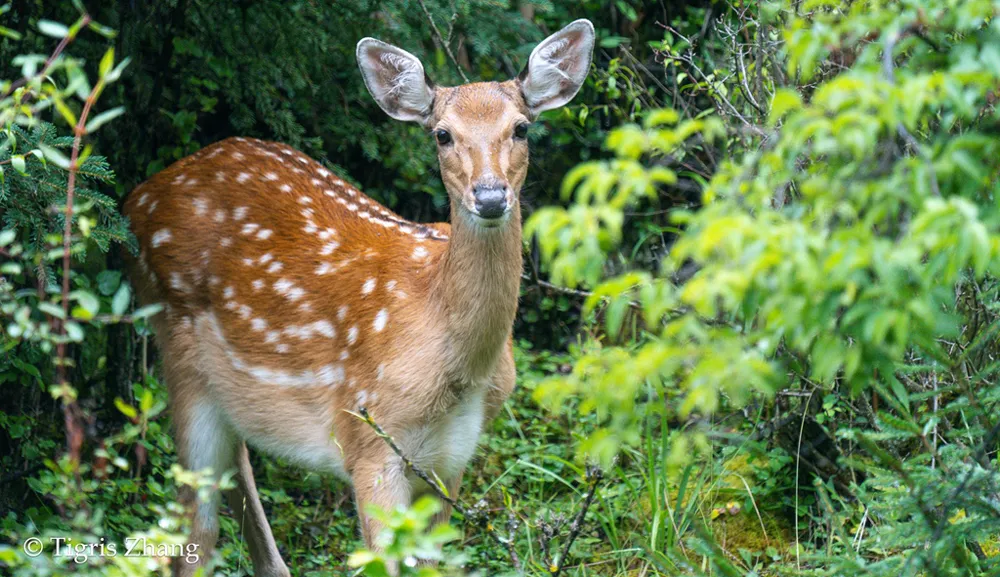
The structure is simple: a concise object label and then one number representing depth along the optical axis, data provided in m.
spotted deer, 8.64
